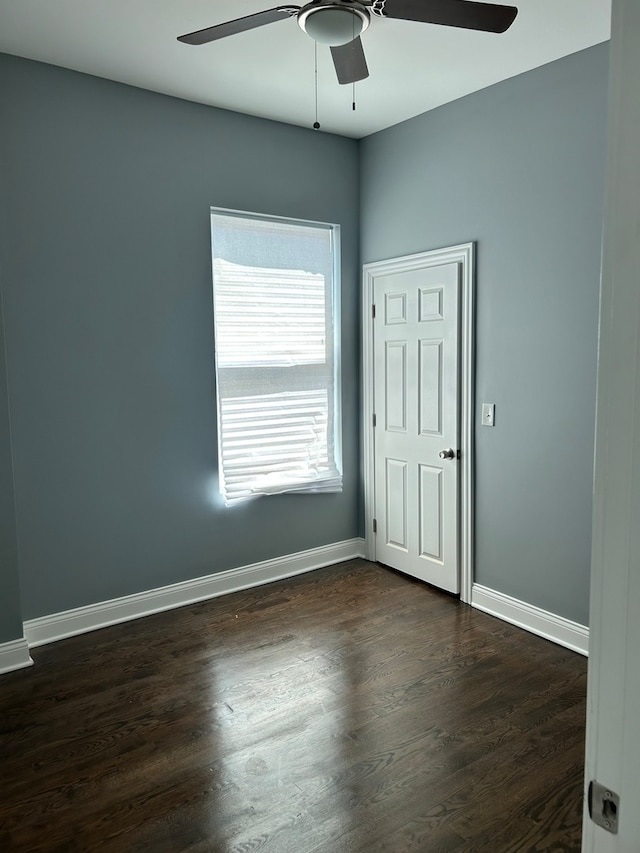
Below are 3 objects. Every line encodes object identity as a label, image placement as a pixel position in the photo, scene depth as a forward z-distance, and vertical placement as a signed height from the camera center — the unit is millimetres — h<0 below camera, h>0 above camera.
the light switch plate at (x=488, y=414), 3499 -296
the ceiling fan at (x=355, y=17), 2049 +1201
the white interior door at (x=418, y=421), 3730 -377
